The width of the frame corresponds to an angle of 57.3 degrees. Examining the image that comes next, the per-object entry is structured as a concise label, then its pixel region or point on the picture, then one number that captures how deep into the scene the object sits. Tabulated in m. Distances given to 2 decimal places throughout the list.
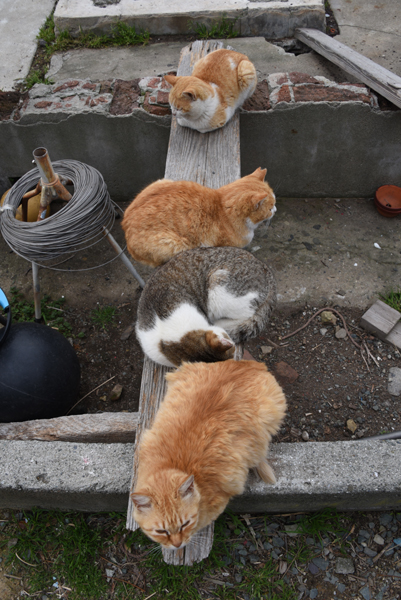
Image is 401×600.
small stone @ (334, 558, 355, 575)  2.10
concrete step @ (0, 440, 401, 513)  1.89
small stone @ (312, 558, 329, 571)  2.11
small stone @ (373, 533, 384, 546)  2.18
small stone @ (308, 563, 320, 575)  2.10
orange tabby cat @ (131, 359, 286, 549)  1.44
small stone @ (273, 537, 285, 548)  2.18
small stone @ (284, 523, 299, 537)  2.20
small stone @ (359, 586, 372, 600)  2.02
